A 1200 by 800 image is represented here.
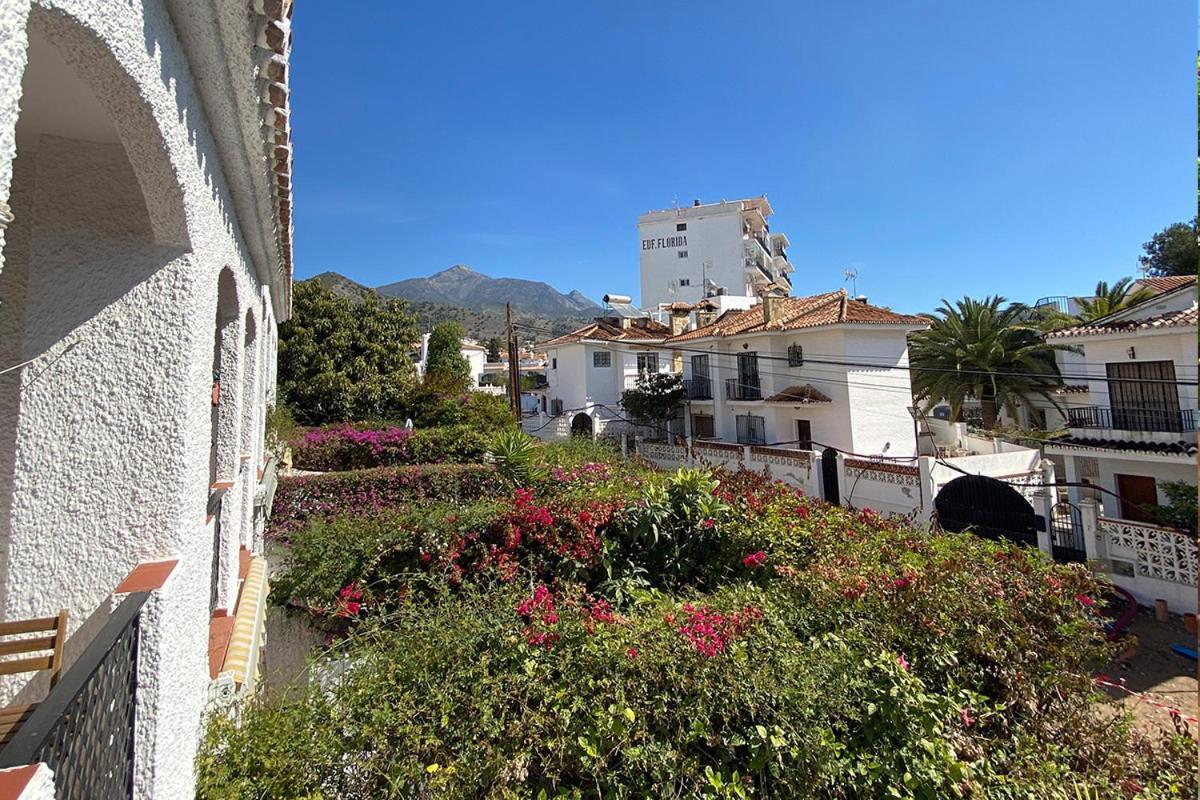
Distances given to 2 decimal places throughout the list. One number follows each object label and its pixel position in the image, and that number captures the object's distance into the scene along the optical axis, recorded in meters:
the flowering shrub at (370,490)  10.14
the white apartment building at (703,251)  45.94
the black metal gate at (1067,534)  11.43
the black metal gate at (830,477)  15.52
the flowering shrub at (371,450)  13.00
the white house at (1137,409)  13.66
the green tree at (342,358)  18.30
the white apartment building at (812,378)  20.62
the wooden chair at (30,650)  2.08
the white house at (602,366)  28.30
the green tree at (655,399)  26.56
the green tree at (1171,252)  25.28
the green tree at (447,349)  35.53
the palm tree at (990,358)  21.59
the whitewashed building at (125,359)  2.10
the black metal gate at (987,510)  12.12
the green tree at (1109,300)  20.49
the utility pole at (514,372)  18.14
